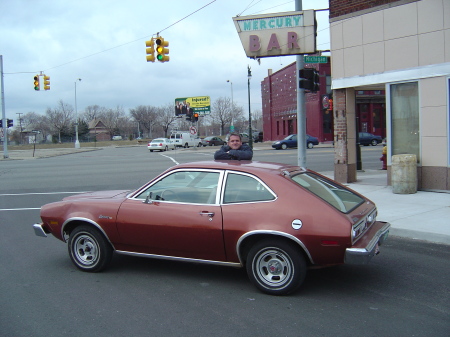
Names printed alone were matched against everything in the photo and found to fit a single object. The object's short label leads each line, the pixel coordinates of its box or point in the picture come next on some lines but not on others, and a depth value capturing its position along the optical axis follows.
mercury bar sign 12.87
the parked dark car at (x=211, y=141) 55.44
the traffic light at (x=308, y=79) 11.86
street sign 12.48
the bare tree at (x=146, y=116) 106.88
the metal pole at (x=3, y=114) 37.00
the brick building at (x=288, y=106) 43.62
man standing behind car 6.95
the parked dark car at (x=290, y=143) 39.09
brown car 4.62
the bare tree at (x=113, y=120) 113.31
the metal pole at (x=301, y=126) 12.29
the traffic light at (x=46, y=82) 28.86
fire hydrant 16.41
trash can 11.11
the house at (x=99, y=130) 116.80
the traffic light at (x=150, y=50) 17.83
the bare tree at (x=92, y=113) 125.38
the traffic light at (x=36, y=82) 28.73
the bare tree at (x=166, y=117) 104.00
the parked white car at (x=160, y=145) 44.44
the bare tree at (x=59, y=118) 102.00
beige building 10.95
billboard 82.50
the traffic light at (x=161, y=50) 17.67
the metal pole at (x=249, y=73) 41.25
